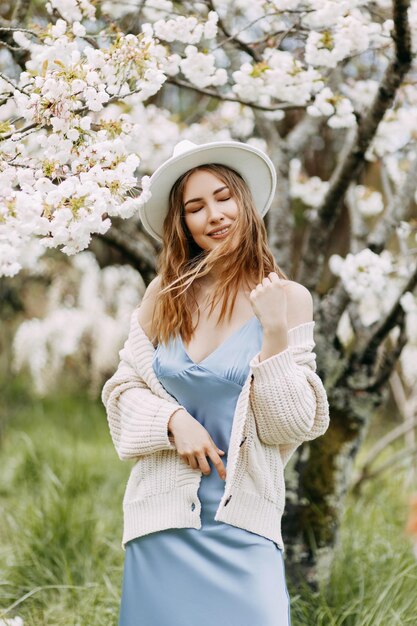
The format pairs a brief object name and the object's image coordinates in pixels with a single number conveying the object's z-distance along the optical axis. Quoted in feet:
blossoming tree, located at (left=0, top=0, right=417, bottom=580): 6.68
